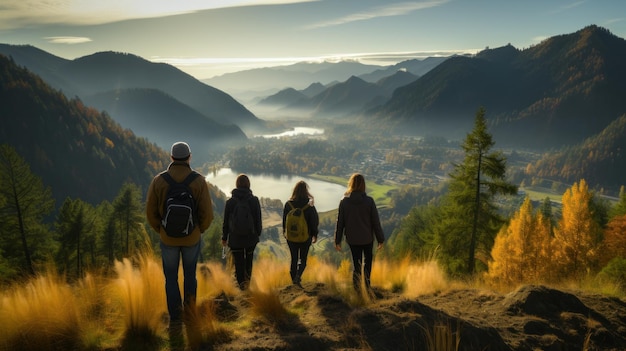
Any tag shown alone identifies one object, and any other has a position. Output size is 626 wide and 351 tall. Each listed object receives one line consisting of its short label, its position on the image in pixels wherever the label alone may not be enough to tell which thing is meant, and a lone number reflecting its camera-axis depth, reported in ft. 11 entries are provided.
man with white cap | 17.78
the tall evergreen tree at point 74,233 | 88.48
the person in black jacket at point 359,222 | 25.17
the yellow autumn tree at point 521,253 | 75.97
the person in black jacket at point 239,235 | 25.16
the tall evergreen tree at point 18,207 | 71.36
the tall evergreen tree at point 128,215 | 99.96
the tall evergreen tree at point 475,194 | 61.67
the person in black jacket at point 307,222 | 27.09
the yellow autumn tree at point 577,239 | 80.07
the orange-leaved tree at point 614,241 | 79.15
